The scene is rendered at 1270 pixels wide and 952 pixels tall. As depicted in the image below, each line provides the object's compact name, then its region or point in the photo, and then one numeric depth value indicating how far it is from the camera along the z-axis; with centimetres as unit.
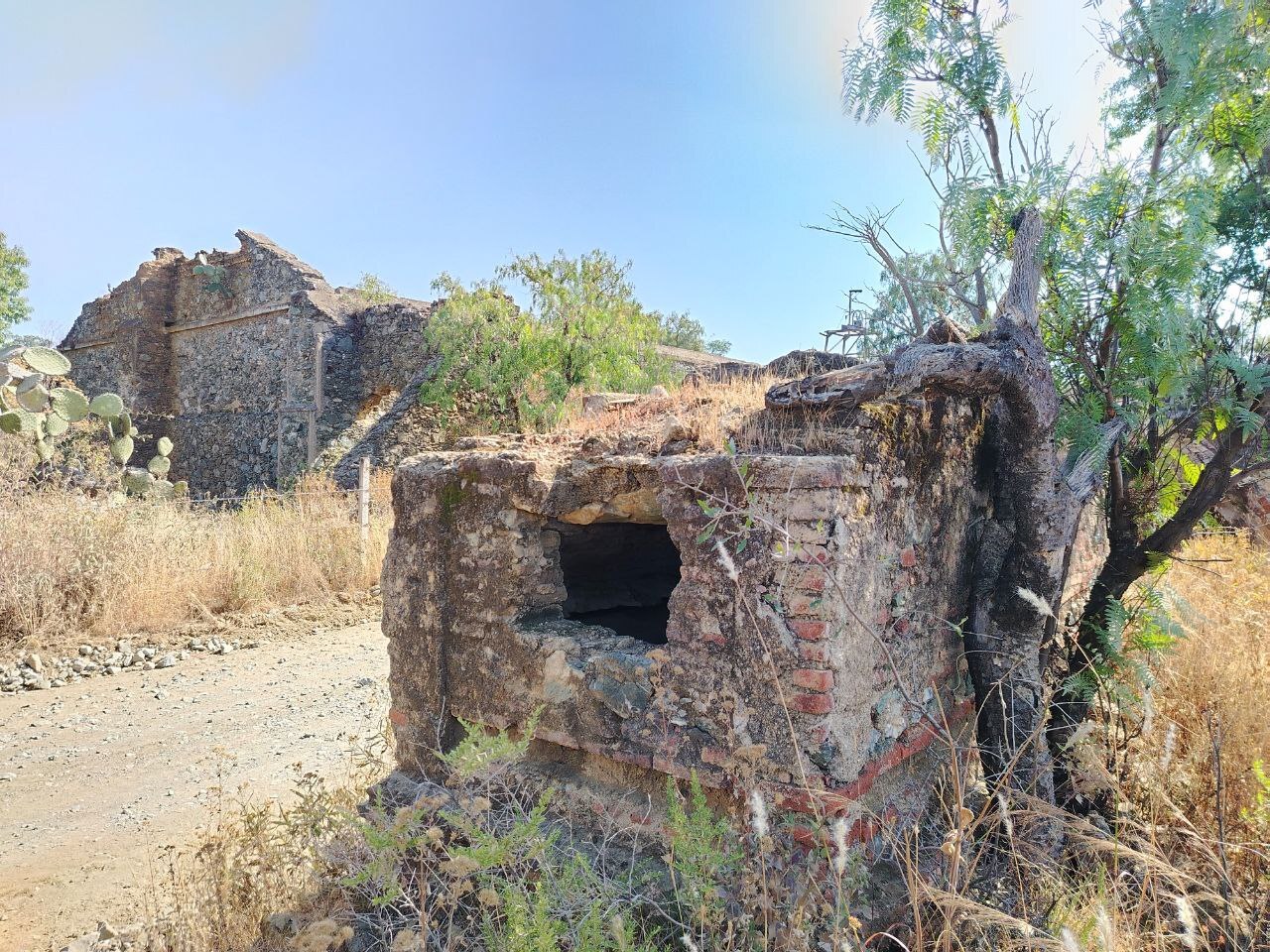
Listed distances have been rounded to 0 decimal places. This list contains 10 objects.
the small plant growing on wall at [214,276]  1692
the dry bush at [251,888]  297
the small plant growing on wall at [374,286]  2285
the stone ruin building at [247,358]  1544
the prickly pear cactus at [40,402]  868
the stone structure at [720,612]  259
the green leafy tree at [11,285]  2194
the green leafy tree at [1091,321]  338
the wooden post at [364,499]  948
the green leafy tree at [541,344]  1270
